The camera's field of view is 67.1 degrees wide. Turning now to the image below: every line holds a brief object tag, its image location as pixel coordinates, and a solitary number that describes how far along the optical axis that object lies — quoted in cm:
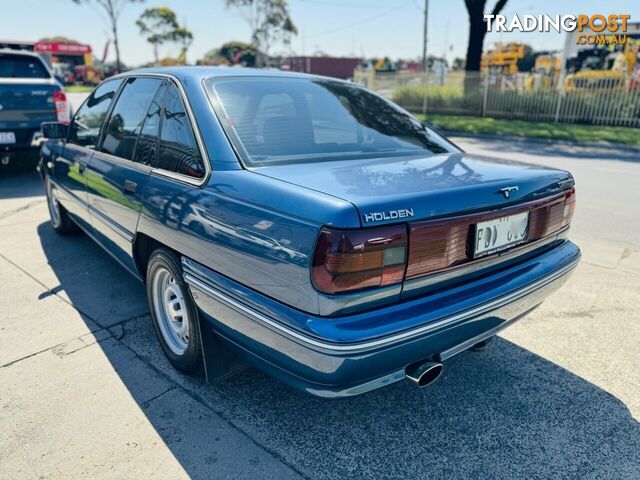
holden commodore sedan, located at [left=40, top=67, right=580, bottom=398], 175
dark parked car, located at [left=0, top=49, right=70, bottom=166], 698
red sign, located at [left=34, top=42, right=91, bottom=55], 4709
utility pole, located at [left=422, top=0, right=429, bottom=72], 3212
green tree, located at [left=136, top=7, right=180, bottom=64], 5212
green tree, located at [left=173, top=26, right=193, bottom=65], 5415
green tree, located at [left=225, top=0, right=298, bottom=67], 4056
